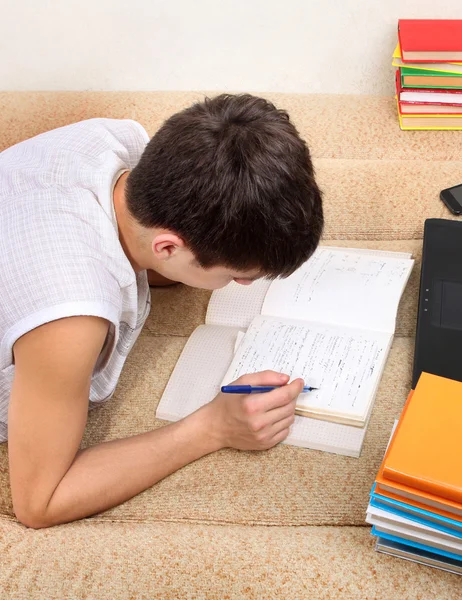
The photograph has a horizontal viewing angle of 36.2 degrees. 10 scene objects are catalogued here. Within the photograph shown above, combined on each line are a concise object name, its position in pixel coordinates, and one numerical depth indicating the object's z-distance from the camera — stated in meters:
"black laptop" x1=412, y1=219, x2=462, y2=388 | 1.12
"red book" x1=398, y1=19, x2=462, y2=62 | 1.65
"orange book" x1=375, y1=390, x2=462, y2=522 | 0.76
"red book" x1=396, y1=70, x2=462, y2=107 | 1.69
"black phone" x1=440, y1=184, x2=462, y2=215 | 1.44
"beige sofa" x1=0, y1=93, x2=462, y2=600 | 0.88
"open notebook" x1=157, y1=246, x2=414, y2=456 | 1.10
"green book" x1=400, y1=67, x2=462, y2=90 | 1.68
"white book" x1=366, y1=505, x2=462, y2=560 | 0.80
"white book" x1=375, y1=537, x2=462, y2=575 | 0.86
